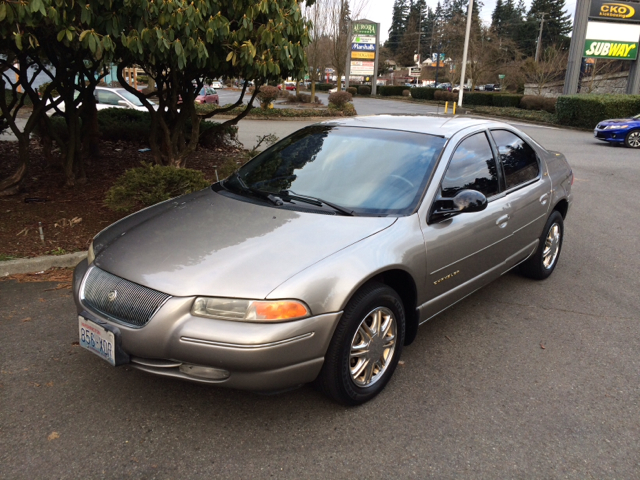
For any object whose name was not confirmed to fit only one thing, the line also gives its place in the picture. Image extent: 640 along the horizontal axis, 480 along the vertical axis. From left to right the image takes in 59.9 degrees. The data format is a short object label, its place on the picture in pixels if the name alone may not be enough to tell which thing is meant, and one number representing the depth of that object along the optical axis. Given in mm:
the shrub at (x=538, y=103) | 31297
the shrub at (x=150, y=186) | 5824
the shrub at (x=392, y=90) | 56625
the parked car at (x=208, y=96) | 31000
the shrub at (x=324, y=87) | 66056
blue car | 17047
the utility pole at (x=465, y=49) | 30047
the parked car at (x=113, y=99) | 15312
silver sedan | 2736
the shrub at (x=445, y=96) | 42812
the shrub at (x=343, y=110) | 26131
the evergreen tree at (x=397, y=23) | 116812
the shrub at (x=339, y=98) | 26422
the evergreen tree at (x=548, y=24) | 77938
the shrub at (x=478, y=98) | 40378
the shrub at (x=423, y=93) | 48694
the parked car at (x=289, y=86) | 58631
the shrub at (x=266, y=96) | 24812
